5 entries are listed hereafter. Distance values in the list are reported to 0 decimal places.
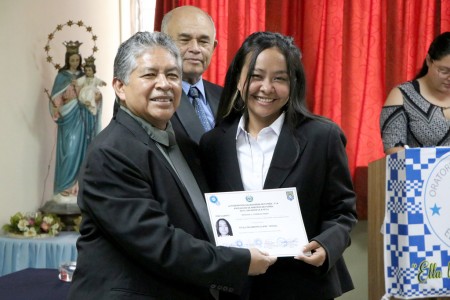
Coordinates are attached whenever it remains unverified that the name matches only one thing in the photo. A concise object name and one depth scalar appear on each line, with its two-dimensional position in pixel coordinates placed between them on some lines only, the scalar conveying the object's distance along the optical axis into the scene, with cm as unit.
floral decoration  441
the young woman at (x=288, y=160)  214
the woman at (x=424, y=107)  363
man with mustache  183
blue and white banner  282
